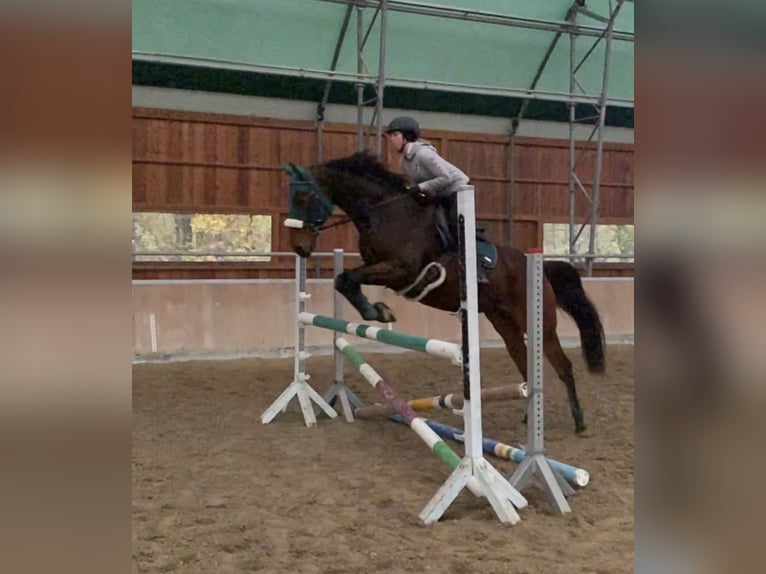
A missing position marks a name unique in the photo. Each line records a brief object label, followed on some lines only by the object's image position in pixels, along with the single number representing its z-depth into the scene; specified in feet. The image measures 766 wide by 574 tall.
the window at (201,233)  26.04
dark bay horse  12.19
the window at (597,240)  31.96
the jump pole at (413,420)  8.70
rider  11.99
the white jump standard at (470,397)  8.34
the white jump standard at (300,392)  13.14
